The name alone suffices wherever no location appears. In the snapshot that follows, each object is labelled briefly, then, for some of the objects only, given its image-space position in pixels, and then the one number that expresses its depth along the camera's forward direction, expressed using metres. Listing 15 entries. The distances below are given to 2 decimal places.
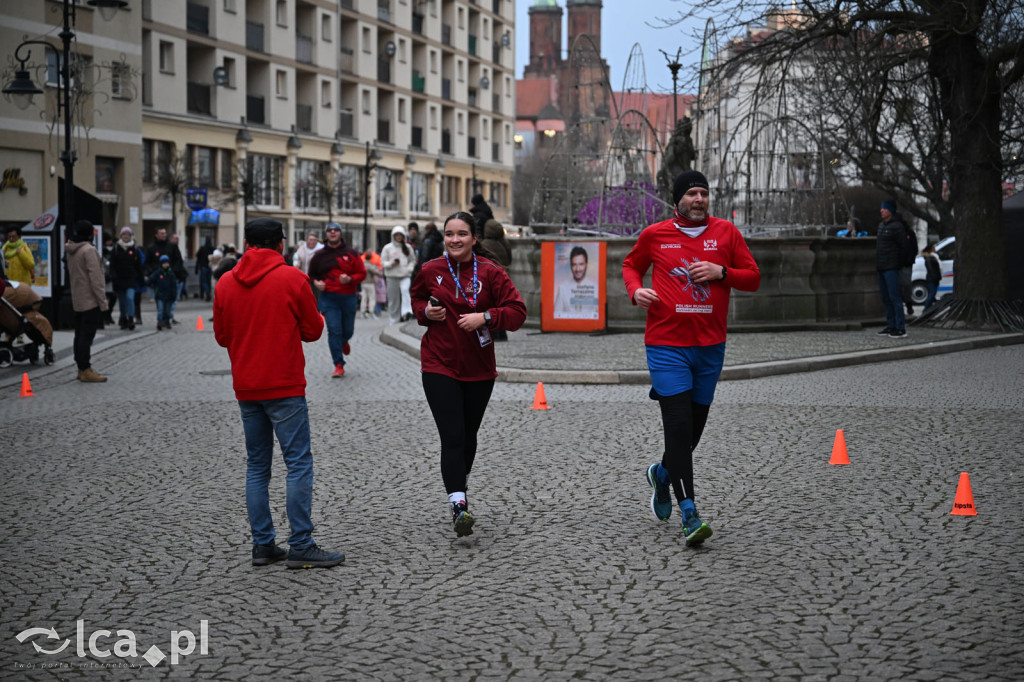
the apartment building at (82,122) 34.50
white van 34.62
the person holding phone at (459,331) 6.96
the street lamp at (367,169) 55.66
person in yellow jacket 20.52
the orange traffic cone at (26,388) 14.12
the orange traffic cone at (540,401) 12.61
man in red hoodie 6.30
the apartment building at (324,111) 48.03
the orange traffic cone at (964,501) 7.35
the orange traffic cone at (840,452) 9.16
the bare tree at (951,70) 20.73
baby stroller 16.66
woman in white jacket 25.23
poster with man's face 20.47
